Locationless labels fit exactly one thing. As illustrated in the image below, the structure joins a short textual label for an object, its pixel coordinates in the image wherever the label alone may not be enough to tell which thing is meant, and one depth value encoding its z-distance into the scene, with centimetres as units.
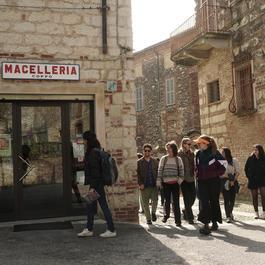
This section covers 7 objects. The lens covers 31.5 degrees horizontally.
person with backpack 744
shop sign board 855
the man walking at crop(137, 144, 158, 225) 941
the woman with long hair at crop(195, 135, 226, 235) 788
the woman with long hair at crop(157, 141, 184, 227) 893
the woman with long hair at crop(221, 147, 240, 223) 984
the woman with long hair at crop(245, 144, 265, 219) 1025
